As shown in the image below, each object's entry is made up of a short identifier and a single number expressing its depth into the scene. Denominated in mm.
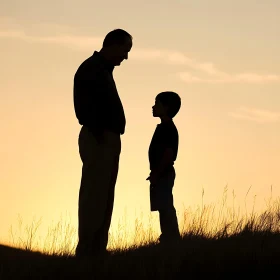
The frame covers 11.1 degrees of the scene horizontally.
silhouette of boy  16712
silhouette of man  14576
